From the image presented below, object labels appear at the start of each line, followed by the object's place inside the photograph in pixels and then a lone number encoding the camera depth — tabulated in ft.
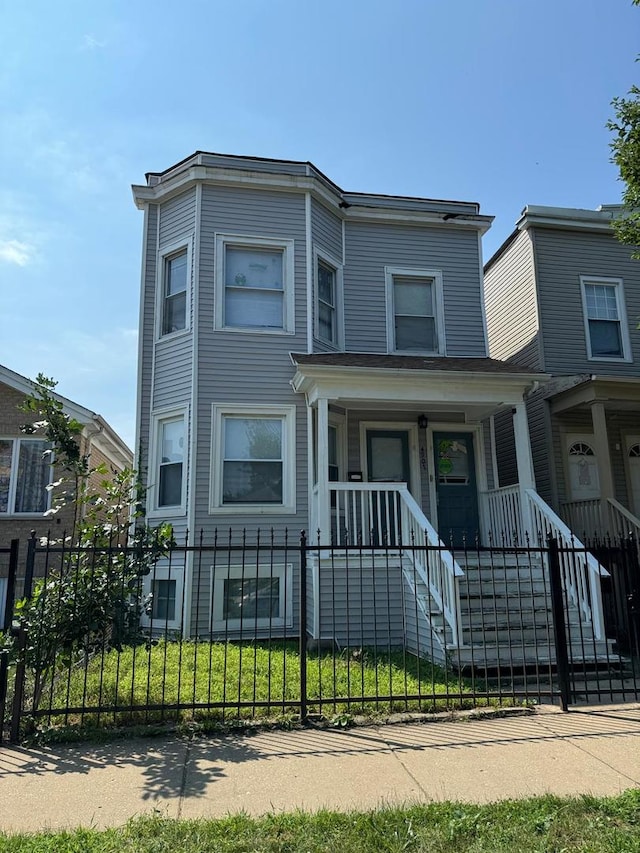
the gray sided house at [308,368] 30.40
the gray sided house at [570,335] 37.37
